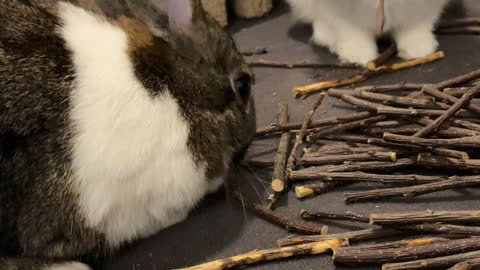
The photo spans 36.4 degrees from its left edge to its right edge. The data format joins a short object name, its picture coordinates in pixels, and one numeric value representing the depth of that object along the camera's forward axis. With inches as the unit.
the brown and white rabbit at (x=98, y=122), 14.0
